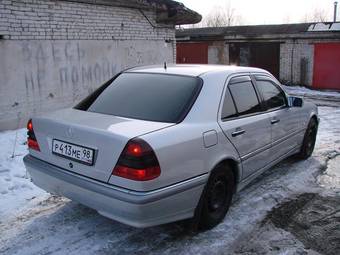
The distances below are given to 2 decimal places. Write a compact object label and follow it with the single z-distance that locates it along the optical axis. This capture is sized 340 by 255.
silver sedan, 3.03
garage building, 17.30
